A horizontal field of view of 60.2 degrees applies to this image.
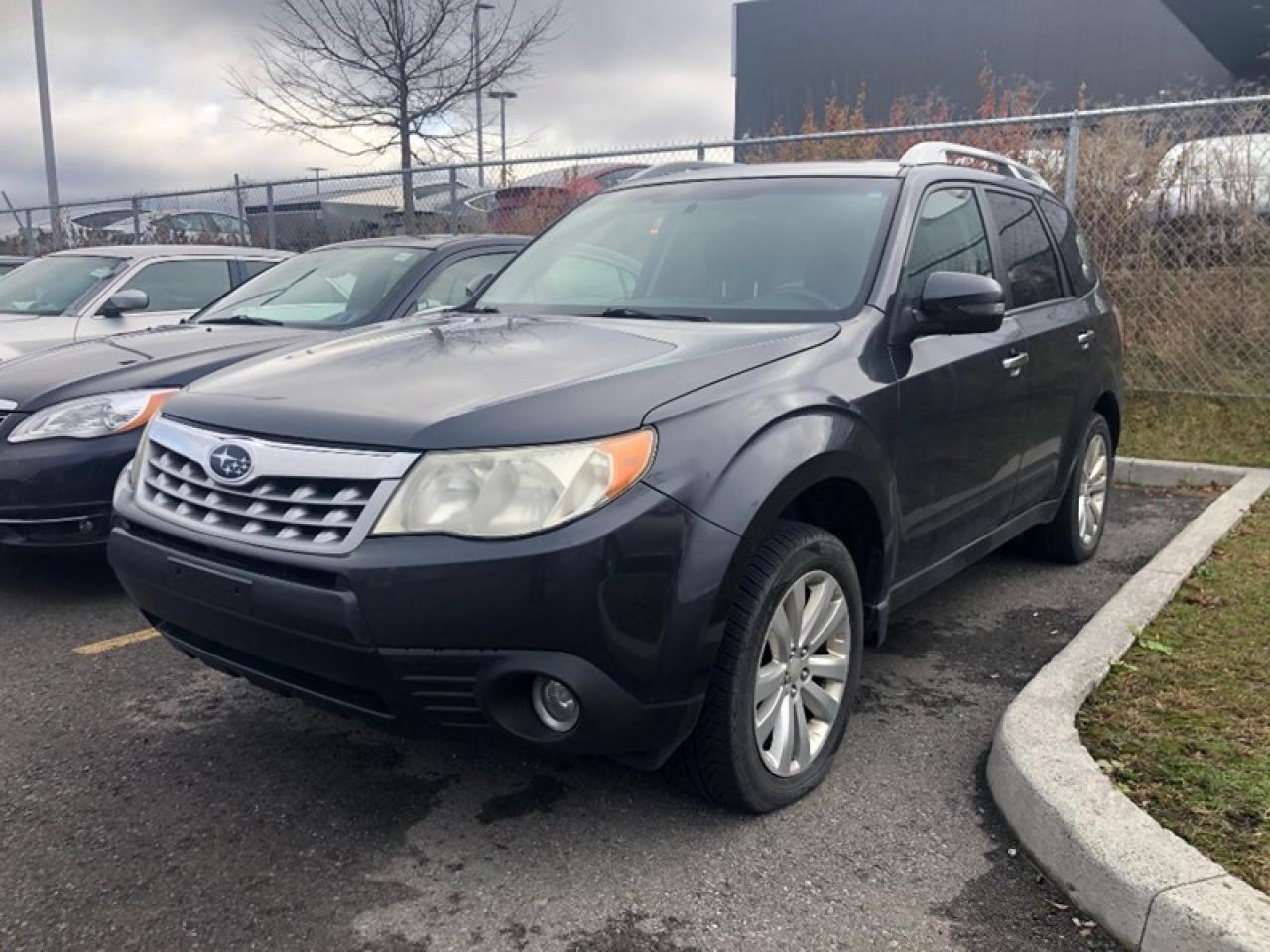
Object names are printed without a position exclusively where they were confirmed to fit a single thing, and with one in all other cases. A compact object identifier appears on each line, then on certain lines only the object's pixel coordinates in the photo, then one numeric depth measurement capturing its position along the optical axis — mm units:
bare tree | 13047
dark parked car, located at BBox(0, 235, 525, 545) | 4371
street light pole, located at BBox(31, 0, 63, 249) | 16719
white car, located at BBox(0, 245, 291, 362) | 6691
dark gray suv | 2393
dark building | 23500
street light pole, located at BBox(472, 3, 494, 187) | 13508
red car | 10844
